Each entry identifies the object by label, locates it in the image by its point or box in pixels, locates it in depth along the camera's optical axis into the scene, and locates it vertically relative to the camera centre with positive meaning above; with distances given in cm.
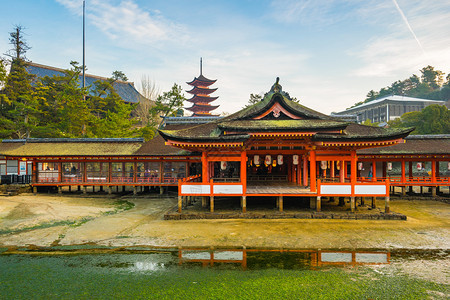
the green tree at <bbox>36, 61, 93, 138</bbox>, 3675 +672
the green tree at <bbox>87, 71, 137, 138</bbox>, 3644 +446
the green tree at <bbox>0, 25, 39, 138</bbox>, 3366 +743
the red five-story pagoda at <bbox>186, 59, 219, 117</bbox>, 6731 +1532
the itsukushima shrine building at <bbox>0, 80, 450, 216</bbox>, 1728 +0
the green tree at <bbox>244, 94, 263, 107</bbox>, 6181 +1354
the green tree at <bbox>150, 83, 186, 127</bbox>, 4495 +961
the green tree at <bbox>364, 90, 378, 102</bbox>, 11129 +2683
